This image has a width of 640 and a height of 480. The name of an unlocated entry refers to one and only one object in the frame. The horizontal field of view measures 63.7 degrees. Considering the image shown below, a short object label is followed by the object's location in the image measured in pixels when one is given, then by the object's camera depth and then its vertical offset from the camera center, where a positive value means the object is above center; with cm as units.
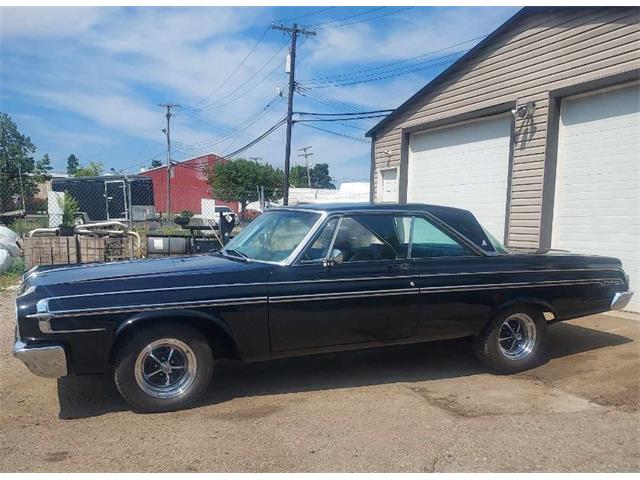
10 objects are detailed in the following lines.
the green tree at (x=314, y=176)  8731 +332
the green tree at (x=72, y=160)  10919 +658
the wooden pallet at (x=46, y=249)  923 -107
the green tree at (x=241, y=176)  4975 +152
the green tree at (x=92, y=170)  5701 +229
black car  364 -86
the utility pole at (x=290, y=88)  2245 +455
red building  5487 +81
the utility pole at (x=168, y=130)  4465 +551
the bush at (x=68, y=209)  1088 -42
